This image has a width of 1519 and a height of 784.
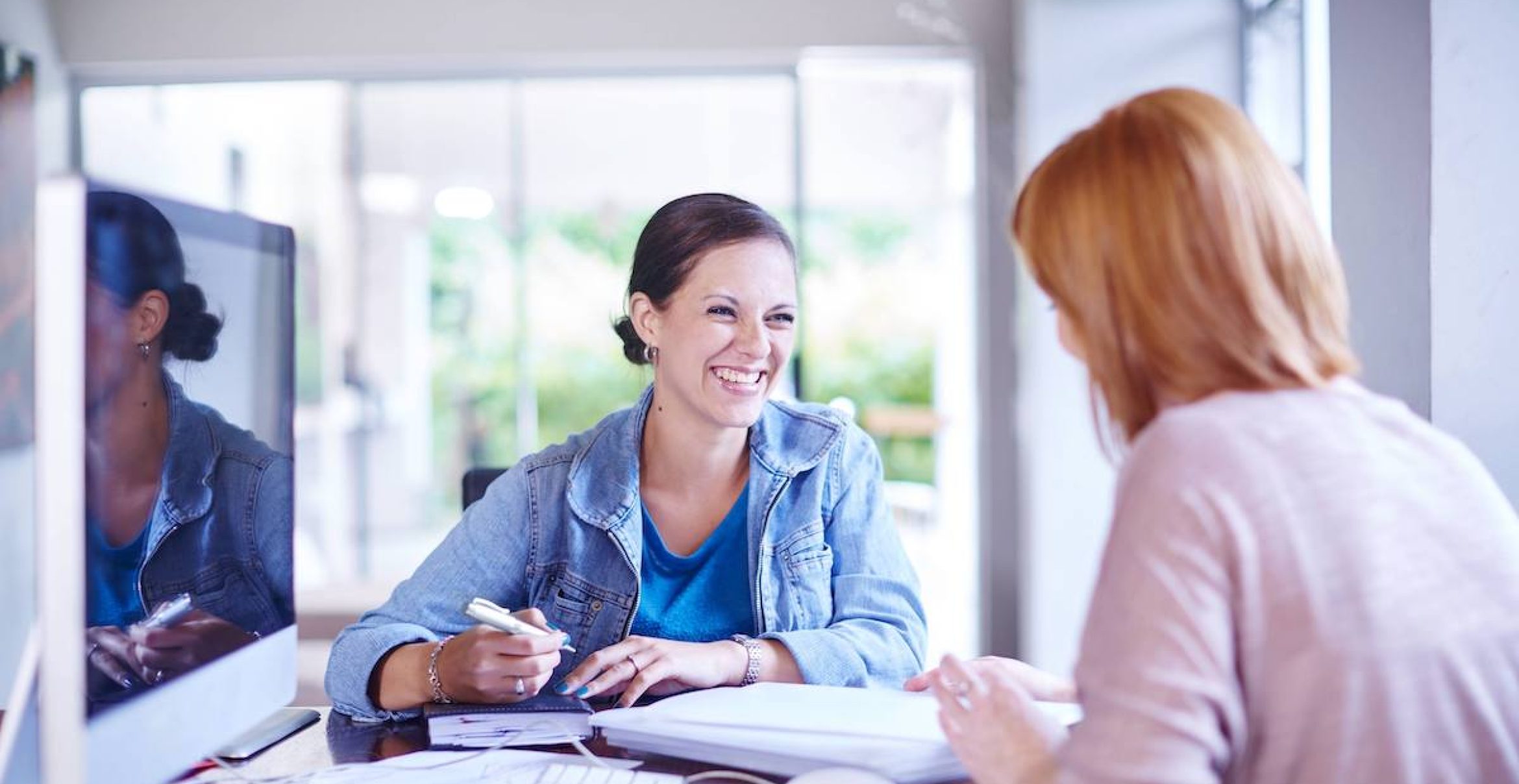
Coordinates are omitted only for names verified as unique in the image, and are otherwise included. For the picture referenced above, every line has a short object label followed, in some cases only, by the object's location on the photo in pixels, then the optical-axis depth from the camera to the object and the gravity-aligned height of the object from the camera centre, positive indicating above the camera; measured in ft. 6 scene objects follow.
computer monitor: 2.35 -0.21
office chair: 5.77 -0.46
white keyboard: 3.27 -1.07
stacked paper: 3.23 -0.97
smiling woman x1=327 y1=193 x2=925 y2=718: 4.30 -0.63
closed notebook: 3.69 -1.07
